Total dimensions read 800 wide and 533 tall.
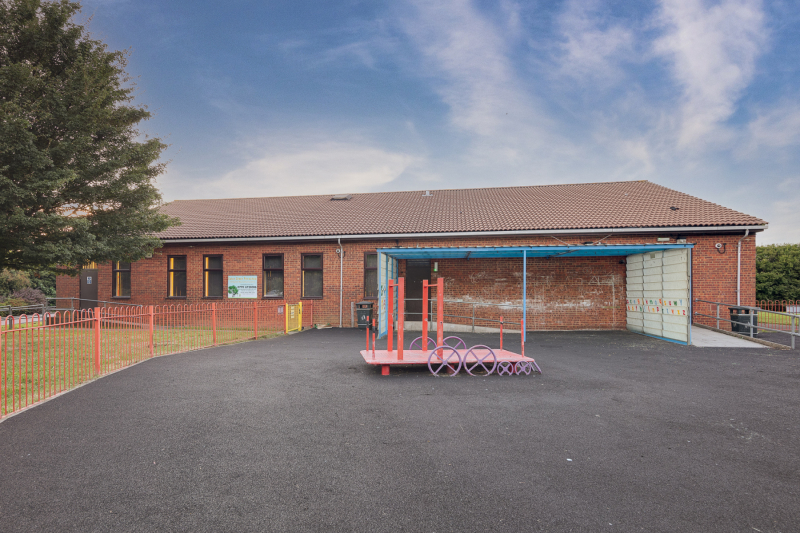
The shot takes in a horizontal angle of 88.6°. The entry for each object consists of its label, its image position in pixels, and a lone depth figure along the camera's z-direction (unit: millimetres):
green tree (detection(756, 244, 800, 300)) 20047
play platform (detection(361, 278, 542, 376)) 7527
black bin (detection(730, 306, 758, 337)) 12144
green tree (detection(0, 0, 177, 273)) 9633
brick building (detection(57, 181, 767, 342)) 13688
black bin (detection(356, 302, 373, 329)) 14617
